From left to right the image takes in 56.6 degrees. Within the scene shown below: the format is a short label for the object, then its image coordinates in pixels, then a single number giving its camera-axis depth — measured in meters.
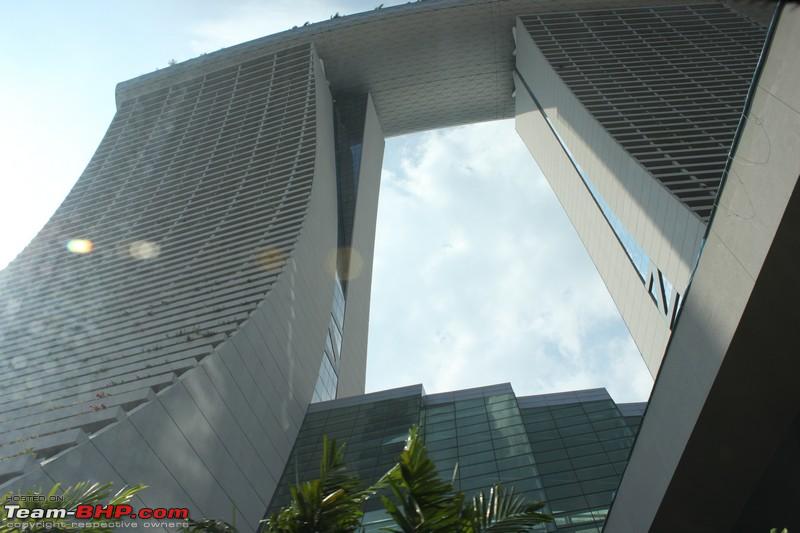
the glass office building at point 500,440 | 21.89
